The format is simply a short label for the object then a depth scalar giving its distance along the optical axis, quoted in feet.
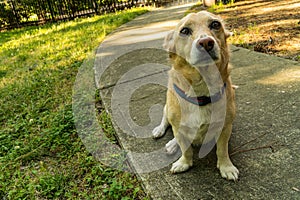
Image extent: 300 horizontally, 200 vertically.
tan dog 1.98
